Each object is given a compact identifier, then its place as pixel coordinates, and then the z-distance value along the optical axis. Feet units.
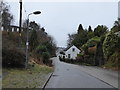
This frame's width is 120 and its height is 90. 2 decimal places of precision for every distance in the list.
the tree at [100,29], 312.75
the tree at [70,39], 407.85
